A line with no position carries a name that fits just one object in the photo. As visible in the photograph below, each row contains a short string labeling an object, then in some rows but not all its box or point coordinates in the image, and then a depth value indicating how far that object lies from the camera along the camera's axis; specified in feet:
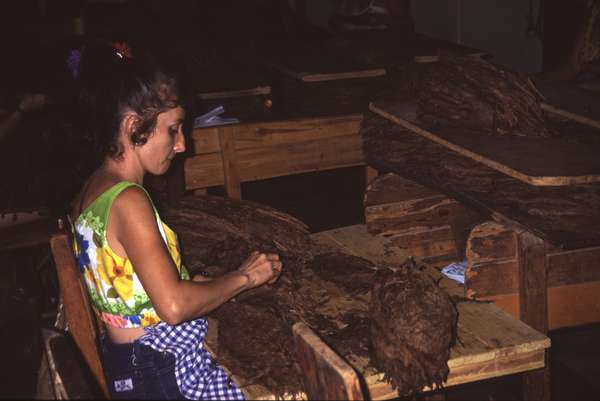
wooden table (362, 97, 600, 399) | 10.87
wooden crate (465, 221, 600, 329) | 11.07
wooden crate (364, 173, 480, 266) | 14.40
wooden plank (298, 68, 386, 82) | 19.94
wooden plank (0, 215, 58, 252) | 11.37
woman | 8.39
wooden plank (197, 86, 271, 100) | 19.84
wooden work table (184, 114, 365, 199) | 18.81
